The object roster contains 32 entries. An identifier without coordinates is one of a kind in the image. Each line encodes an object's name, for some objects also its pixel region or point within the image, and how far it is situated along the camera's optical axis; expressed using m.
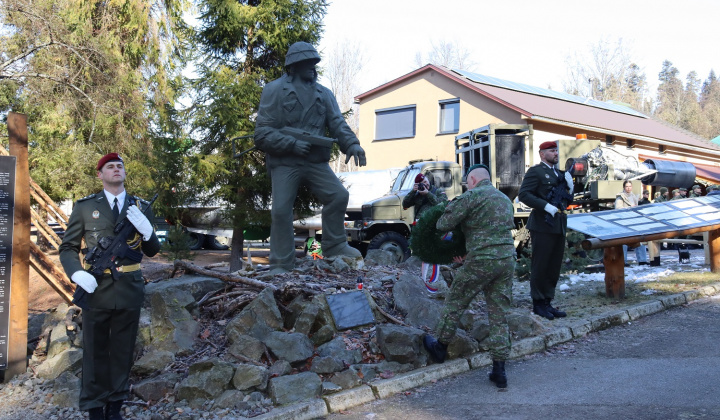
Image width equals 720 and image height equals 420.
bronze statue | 6.82
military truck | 11.88
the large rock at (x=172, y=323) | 5.19
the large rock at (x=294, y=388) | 4.40
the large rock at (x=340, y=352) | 5.07
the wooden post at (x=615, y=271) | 7.70
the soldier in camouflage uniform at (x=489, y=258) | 4.69
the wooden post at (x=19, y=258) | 5.30
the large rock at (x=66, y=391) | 4.56
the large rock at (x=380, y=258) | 8.03
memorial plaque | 5.56
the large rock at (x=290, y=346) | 4.92
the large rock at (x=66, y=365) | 5.07
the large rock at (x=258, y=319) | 5.25
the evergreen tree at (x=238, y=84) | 11.09
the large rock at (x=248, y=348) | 4.95
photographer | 7.91
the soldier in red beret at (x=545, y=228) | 6.61
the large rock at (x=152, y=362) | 4.82
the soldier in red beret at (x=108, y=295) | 3.93
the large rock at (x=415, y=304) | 6.00
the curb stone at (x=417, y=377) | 4.72
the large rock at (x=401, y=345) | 5.08
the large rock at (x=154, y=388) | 4.49
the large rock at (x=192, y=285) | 5.98
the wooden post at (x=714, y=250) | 9.66
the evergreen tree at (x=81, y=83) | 12.51
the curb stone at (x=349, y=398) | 4.41
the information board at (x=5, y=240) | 5.23
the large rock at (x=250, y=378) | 4.50
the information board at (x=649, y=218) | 7.51
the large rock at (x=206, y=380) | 4.43
